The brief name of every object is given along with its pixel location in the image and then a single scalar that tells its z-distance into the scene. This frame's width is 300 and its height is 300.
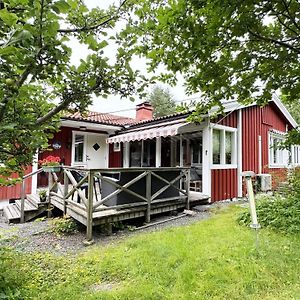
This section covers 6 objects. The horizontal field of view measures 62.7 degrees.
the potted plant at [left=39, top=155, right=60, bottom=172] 8.23
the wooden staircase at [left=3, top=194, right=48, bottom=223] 8.71
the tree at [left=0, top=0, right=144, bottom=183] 1.73
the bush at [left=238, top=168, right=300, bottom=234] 6.36
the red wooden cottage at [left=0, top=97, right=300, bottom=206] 10.63
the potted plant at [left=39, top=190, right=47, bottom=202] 9.55
